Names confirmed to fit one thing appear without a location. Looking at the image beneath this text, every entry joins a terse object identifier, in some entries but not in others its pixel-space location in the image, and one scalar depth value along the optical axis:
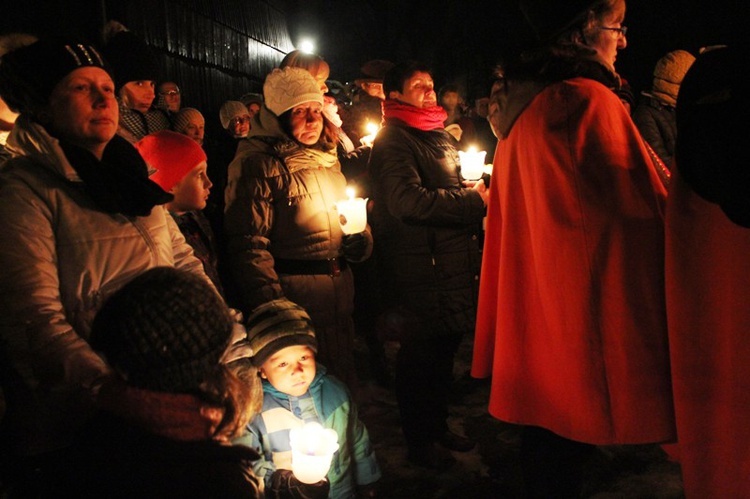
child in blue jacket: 2.68
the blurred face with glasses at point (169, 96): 5.74
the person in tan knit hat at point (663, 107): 5.34
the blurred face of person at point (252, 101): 7.68
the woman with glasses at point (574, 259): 1.97
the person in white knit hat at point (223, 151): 4.56
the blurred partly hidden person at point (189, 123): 5.15
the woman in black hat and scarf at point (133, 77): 4.05
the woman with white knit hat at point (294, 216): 3.16
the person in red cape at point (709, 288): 1.54
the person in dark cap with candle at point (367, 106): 5.75
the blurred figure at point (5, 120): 2.55
